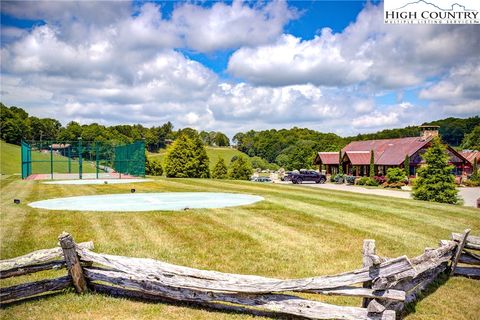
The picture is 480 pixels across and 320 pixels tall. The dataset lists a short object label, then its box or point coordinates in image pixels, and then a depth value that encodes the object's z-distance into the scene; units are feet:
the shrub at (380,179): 153.31
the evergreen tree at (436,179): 88.17
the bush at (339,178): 160.04
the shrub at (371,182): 148.36
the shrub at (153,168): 195.11
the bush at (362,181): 151.17
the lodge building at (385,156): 154.71
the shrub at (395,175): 141.38
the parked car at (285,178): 187.91
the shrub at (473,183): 152.84
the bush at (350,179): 154.61
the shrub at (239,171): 192.04
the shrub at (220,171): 184.96
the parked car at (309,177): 153.38
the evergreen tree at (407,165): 147.23
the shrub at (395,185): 136.15
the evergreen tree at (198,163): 168.35
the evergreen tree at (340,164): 179.91
